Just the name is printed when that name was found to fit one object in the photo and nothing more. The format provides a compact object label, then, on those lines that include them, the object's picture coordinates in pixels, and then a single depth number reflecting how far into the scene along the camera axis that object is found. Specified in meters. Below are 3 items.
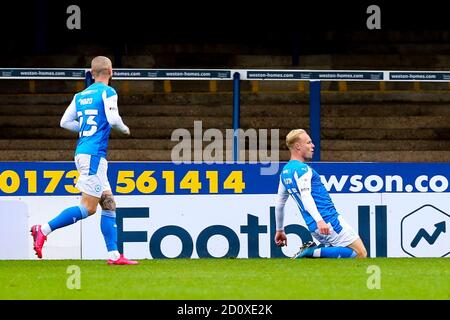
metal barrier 14.23
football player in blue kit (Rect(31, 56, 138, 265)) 10.91
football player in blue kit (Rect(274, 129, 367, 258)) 11.79
